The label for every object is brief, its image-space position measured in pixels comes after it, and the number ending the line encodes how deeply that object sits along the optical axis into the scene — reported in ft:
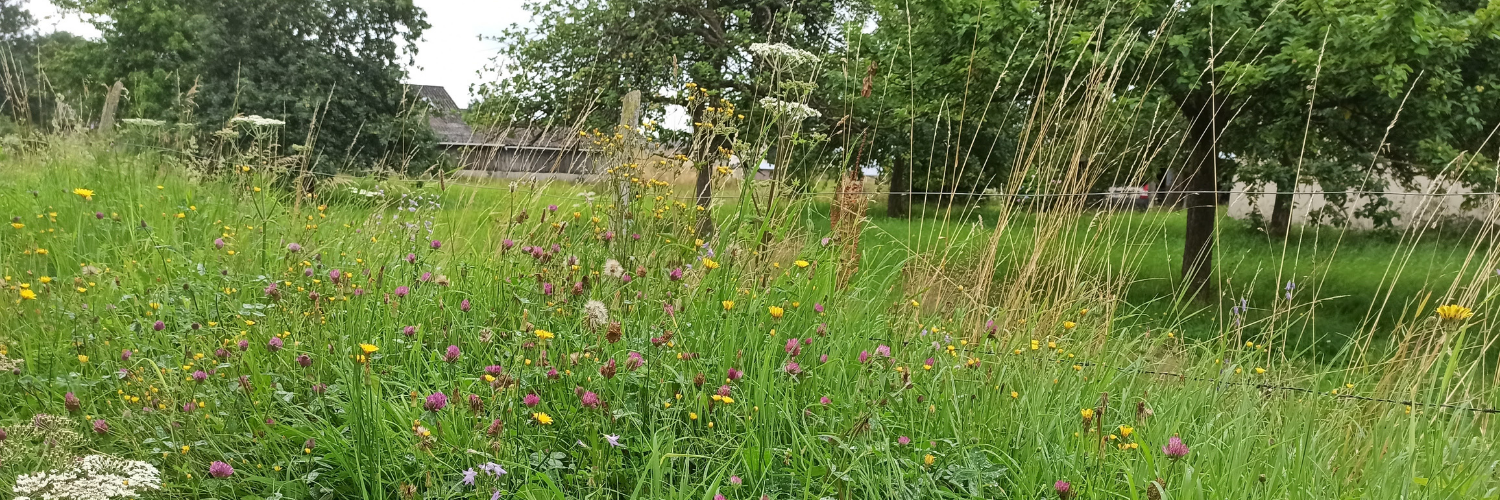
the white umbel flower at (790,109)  8.72
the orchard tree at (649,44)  43.06
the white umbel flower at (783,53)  9.17
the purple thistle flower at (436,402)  4.27
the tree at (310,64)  45.47
